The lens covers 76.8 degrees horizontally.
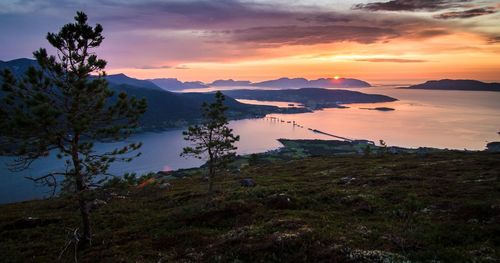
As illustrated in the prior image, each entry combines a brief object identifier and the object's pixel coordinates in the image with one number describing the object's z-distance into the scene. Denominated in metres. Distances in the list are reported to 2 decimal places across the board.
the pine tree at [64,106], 23.22
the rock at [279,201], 34.81
